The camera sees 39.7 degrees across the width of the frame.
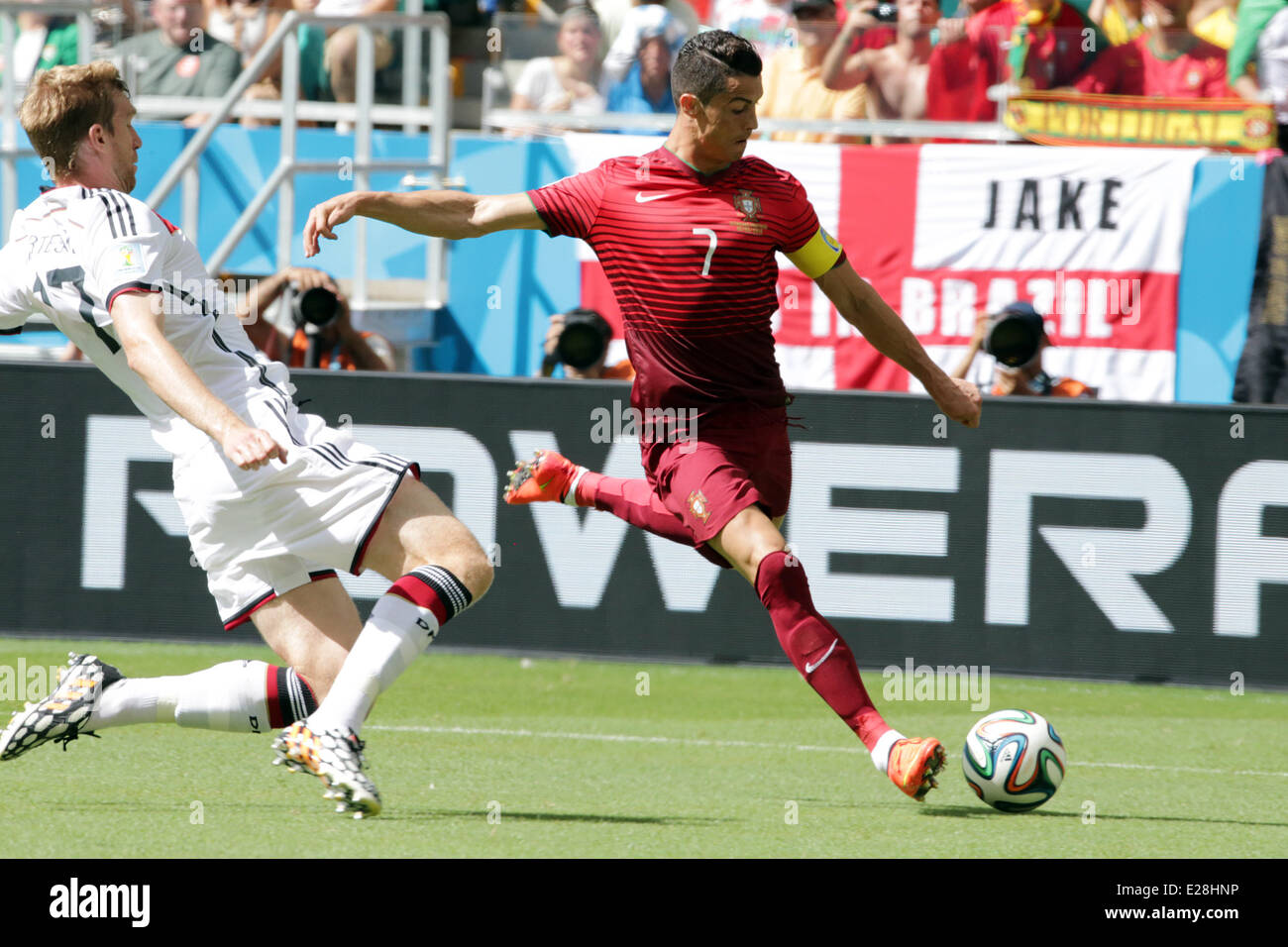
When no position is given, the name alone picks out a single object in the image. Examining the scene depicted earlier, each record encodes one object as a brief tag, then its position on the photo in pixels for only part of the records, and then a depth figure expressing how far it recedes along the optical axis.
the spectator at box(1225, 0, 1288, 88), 11.16
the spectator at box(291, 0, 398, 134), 12.22
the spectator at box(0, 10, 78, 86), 12.62
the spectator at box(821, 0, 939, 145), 11.53
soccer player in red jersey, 5.45
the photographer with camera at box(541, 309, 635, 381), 10.05
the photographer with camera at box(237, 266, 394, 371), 10.08
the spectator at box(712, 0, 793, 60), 11.79
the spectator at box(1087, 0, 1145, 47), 11.40
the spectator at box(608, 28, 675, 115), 11.91
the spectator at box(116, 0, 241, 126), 12.41
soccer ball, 5.40
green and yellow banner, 11.20
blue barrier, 11.16
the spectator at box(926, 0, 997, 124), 11.48
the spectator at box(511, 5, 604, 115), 12.03
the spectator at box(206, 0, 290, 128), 12.43
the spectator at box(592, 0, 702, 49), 12.08
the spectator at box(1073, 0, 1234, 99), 11.24
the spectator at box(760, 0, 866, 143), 11.70
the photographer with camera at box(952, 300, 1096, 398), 9.68
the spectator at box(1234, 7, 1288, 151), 11.04
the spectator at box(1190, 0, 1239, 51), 11.43
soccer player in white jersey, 4.76
